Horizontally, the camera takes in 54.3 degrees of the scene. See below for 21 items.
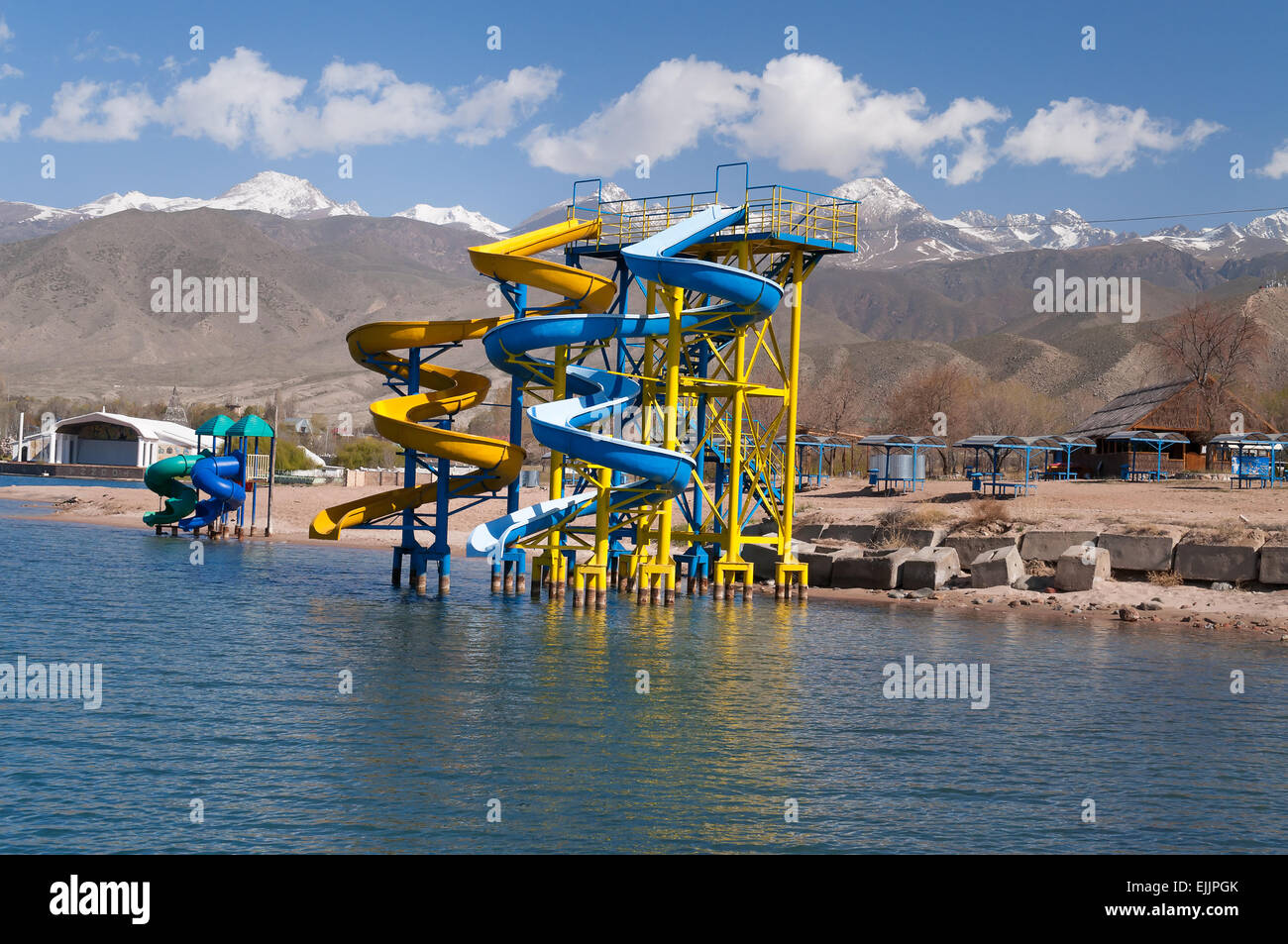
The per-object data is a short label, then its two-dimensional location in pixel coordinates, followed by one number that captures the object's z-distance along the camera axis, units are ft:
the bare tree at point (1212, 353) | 229.04
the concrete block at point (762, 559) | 121.90
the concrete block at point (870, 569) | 118.52
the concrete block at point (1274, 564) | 102.53
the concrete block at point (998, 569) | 113.50
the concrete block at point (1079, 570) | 108.58
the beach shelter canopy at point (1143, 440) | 182.70
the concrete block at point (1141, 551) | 110.01
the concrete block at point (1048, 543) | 115.96
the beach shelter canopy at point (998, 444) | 163.84
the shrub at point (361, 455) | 359.66
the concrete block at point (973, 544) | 120.67
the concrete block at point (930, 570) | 116.37
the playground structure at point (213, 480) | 164.96
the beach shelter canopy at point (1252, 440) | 165.17
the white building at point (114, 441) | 357.41
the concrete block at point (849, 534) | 136.15
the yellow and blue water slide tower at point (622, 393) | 95.20
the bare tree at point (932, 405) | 327.47
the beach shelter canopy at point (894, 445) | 167.12
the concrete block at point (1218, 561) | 104.94
